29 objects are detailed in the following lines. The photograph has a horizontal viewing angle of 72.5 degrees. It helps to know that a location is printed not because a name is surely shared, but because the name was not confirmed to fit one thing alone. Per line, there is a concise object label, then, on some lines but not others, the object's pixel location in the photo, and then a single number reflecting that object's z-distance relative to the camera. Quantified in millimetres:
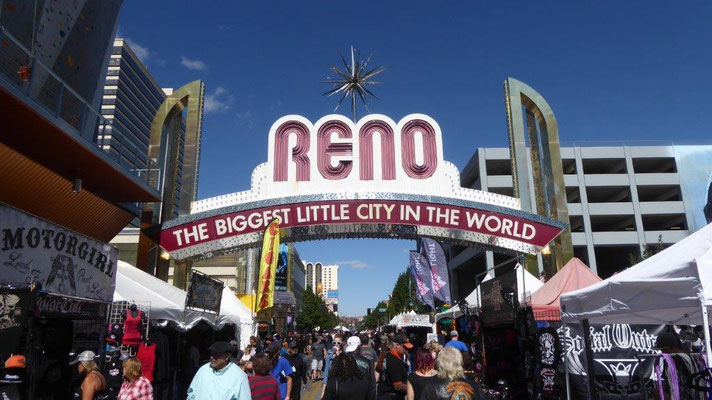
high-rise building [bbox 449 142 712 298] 48000
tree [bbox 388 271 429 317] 76438
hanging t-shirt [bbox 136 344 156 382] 9031
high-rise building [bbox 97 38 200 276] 112312
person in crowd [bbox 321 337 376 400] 5301
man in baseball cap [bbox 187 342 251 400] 4770
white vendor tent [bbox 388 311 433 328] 27984
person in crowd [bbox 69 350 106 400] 6023
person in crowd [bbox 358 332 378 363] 7502
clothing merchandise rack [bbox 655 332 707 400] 5364
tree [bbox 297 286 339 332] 84625
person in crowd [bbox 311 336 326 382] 19959
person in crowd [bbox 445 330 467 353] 10195
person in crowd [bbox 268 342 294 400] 8430
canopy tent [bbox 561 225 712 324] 5117
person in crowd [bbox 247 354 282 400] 5645
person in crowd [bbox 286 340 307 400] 9509
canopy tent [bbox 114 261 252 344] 10133
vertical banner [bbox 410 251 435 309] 21842
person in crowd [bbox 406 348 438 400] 5270
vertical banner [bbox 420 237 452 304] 21152
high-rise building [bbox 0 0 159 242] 8547
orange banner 11969
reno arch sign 13727
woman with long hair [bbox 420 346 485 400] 4492
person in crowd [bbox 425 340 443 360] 9656
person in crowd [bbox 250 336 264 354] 12392
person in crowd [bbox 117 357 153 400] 6105
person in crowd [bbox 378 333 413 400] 7398
